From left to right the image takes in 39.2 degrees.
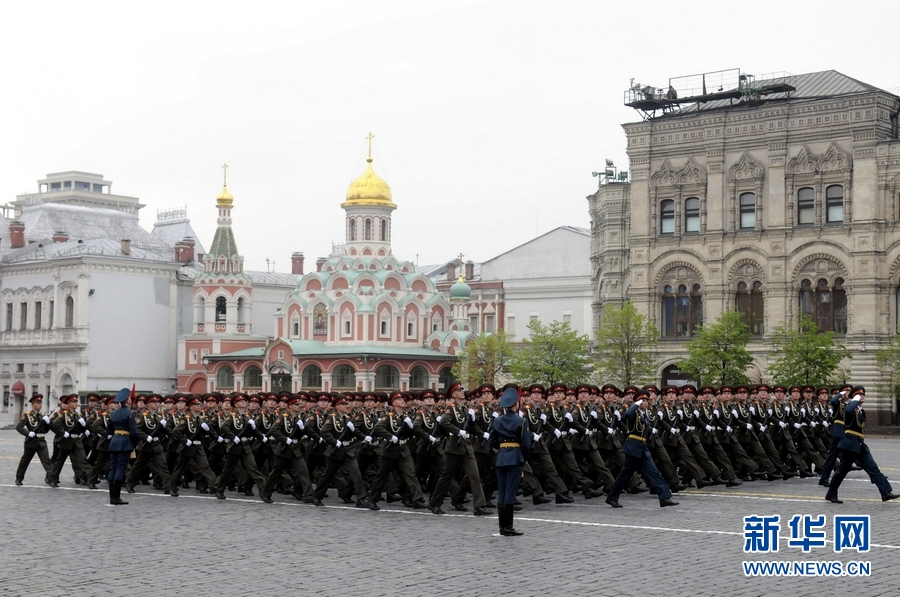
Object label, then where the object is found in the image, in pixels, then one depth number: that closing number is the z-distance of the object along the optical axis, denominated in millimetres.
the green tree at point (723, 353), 46438
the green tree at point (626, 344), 49594
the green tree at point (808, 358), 44594
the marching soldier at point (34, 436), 21125
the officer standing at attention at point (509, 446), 14227
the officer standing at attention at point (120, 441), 17828
